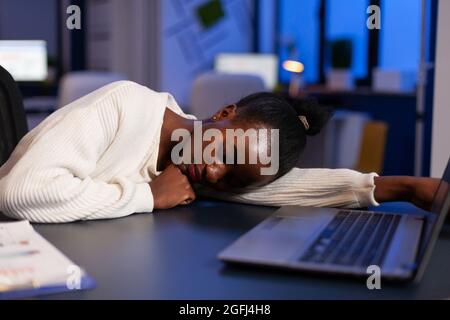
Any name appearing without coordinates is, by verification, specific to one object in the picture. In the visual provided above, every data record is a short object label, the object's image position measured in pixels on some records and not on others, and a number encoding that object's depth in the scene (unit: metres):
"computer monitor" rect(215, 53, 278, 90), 4.79
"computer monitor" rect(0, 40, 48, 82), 4.88
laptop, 0.65
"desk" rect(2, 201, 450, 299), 0.62
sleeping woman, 0.93
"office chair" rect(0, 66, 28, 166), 1.41
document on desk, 0.60
